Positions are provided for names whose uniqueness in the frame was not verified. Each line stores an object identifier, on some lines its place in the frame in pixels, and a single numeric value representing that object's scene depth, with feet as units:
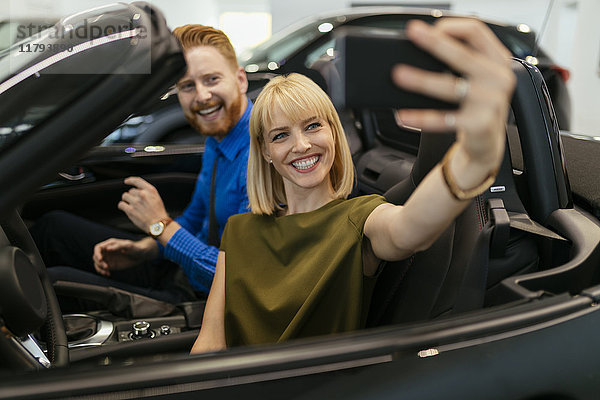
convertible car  2.34
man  5.40
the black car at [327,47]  12.41
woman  3.21
